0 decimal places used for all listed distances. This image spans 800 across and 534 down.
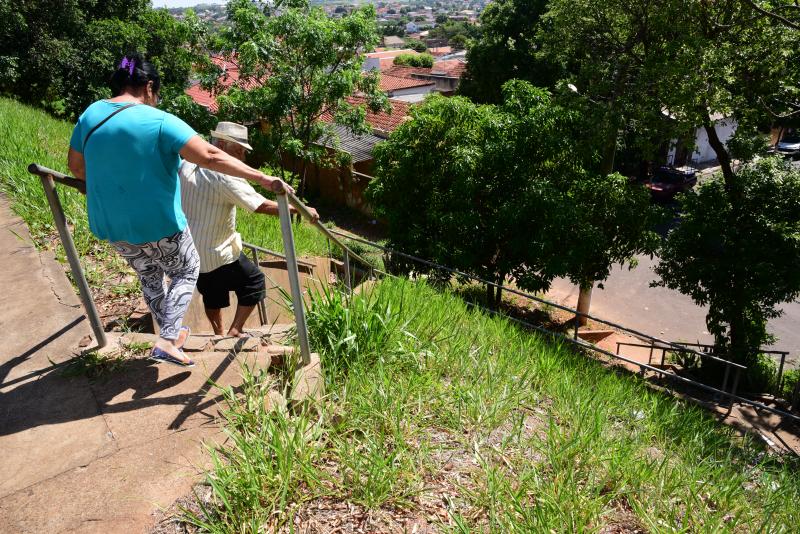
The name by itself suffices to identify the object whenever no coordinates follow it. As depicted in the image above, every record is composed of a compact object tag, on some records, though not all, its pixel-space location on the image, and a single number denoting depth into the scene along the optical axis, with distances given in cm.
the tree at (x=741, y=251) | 906
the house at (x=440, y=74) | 3625
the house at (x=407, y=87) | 3438
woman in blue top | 270
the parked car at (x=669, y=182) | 2269
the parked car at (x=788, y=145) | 2714
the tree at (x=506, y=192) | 1019
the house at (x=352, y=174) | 2195
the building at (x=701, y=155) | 2788
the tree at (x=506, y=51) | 2103
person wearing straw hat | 348
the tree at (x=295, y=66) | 1306
